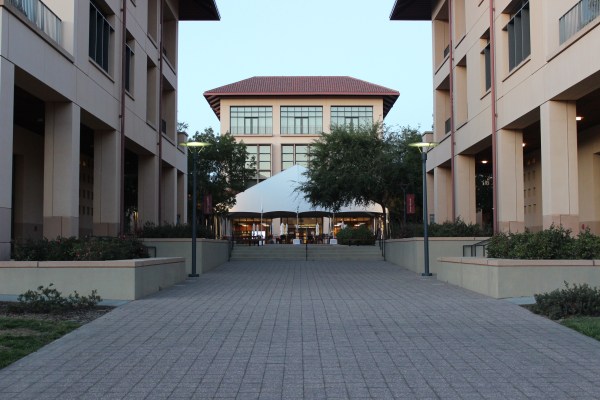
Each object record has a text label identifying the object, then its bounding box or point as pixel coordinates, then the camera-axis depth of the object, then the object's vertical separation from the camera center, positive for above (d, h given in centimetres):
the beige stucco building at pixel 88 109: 1579 +403
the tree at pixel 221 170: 5050 +482
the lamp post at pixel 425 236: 2141 -28
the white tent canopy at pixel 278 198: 3709 +176
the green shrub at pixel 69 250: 1440 -45
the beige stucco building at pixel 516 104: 1838 +413
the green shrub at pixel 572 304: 1101 -132
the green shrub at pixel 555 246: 1423 -43
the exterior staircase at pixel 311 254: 3416 -136
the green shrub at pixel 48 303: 1125 -128
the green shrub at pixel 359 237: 4009 -55
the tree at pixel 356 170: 3775 +345
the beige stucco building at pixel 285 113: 7000 +1263
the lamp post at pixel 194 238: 2094 -29
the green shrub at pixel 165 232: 2462 -9
